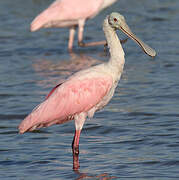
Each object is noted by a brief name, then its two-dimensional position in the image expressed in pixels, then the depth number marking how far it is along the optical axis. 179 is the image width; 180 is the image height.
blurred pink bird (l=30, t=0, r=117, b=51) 29.47
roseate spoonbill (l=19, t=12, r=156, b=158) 15.67
